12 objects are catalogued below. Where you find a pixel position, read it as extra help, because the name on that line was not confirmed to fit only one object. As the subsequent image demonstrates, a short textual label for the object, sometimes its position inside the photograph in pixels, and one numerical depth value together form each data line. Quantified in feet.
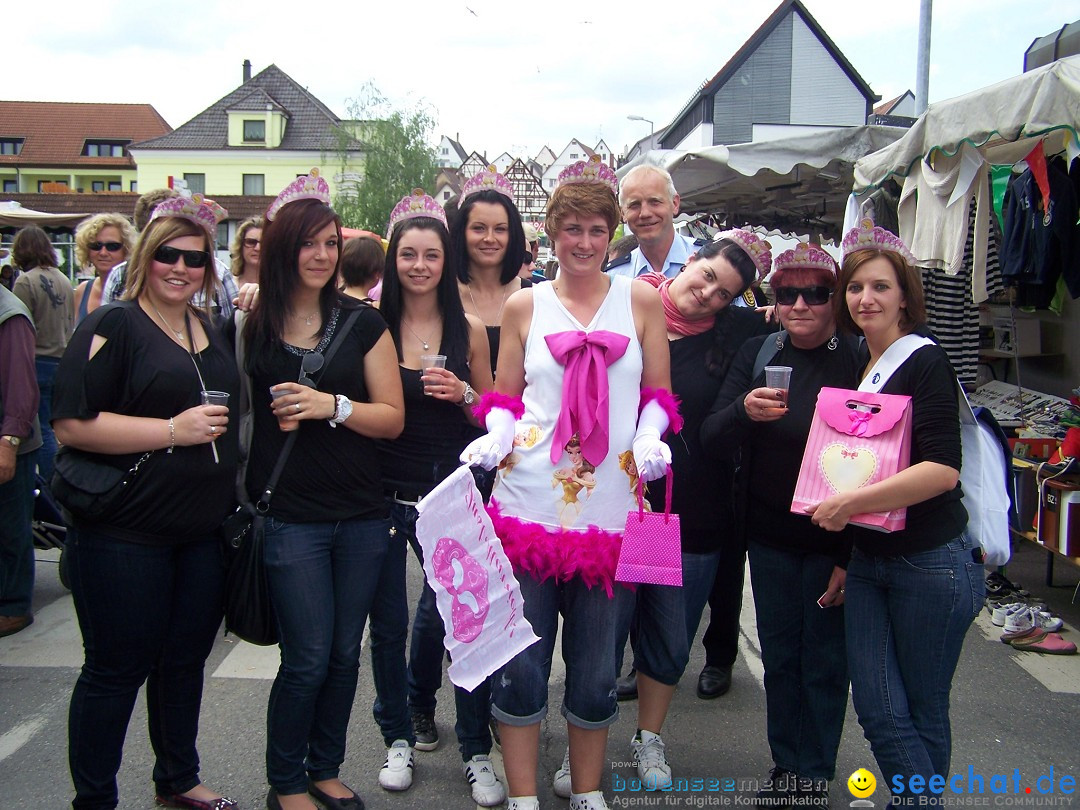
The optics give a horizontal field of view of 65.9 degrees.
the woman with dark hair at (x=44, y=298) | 18.79
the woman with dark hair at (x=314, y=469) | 8.41
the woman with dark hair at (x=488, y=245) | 11.46
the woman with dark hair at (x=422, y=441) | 9.56
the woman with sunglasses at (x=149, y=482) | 7.82
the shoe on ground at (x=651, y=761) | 9.78
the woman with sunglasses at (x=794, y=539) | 8.70
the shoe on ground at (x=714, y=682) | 12.34
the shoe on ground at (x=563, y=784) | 9.55
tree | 133.80
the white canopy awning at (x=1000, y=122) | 12.99
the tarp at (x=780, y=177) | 21.93
